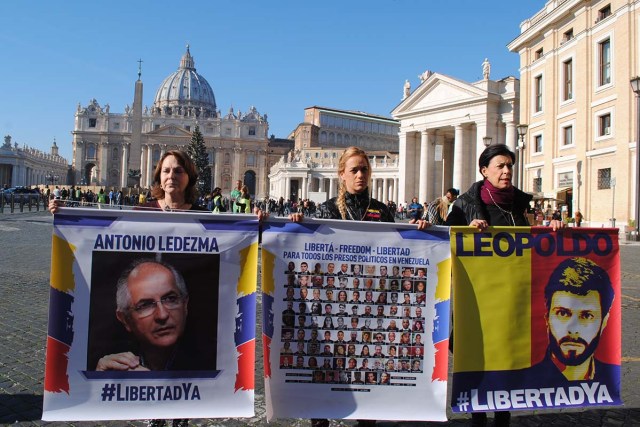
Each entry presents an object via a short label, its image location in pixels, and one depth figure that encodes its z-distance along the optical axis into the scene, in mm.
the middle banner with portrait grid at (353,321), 3135
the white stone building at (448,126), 44688
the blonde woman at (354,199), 3385
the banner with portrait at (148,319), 2994
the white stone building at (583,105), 24828
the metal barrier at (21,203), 32094
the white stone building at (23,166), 105250
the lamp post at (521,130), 24703
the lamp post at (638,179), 20828
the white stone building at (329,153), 75812
